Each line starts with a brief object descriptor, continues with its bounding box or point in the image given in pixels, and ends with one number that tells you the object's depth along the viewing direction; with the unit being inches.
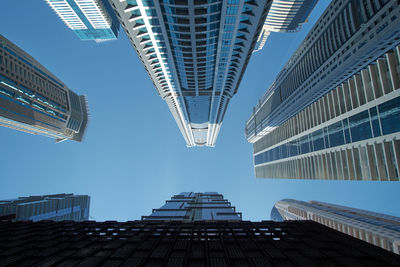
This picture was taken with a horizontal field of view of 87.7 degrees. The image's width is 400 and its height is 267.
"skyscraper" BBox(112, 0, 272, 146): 2236.7
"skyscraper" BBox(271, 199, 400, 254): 2918.3
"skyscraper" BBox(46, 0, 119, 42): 6269.7
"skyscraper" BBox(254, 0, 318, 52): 7421.3
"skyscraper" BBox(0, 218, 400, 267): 661.9
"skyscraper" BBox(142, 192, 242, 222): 2239.2
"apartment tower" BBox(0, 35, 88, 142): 3376.0
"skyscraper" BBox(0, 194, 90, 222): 2997.0
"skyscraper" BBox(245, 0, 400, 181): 2146.9
